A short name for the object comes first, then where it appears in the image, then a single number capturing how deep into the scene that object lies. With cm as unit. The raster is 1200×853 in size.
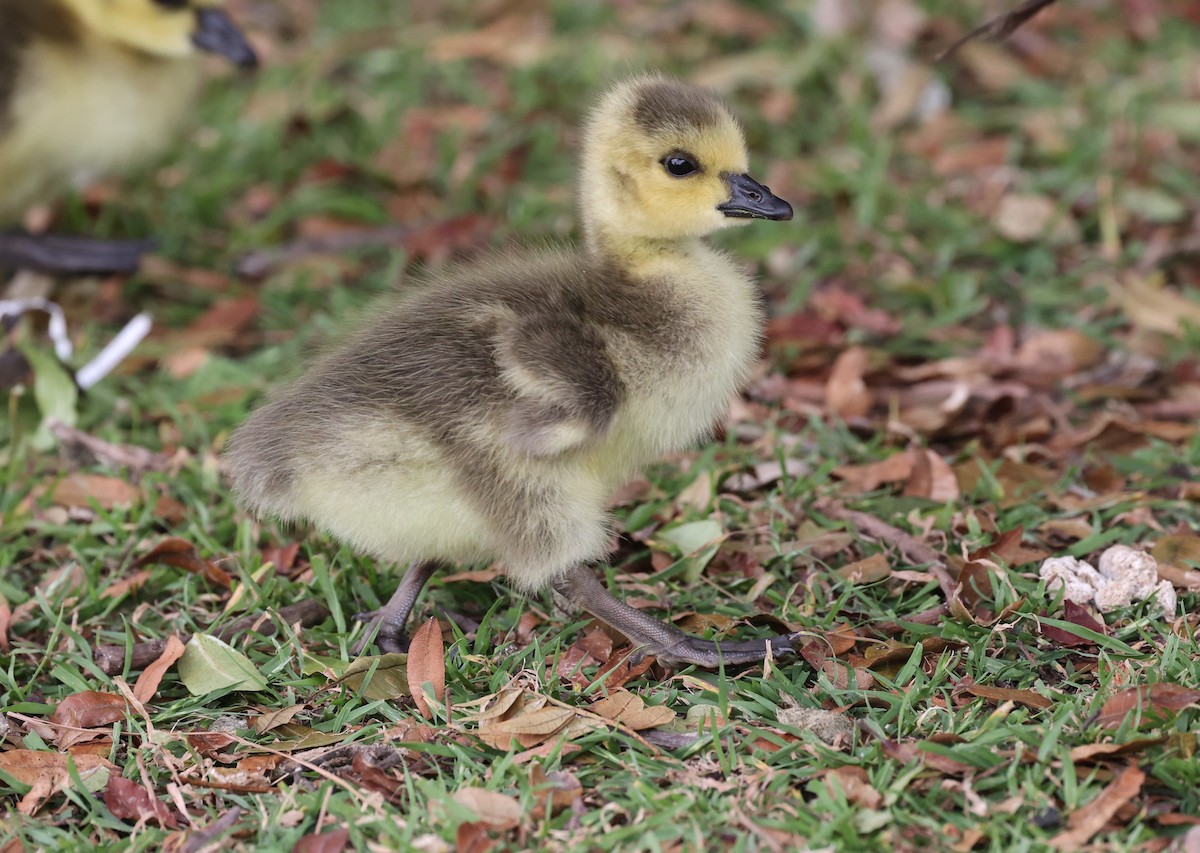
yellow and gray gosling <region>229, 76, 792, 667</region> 488
